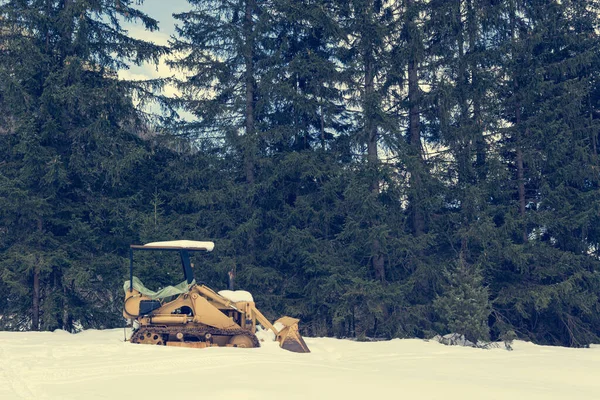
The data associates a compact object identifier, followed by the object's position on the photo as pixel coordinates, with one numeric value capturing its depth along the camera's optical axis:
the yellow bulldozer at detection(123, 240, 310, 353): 12.60
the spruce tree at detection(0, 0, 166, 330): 17.20
